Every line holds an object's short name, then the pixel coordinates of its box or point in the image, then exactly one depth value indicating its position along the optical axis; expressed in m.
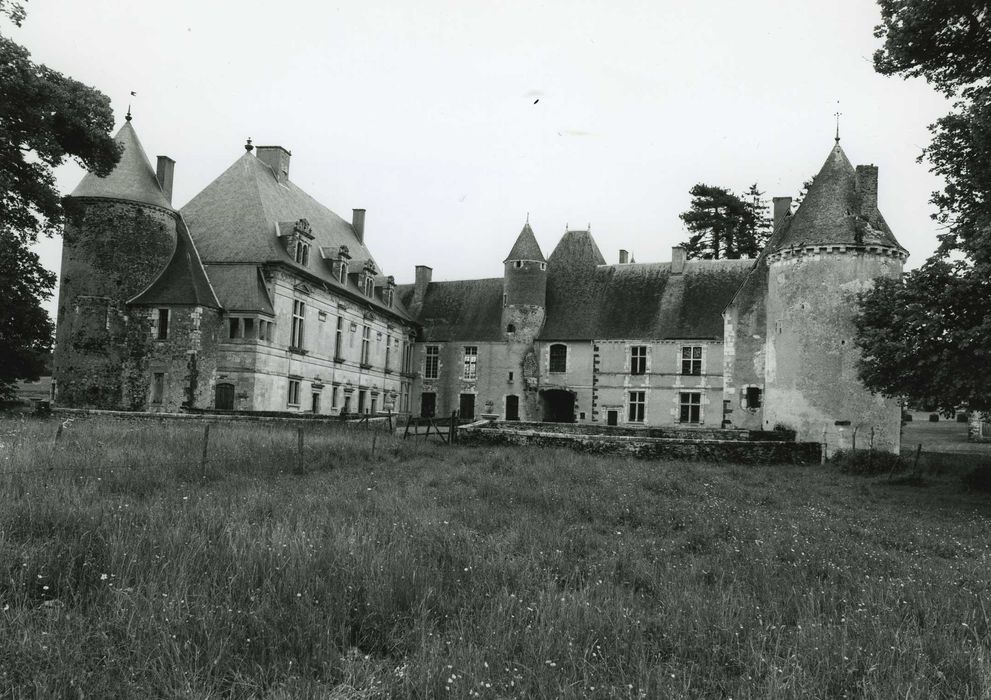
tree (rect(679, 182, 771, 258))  49.94
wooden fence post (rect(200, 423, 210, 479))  10.27
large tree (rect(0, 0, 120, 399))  19.11
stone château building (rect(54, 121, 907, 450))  24.45
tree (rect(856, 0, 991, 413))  12.20
